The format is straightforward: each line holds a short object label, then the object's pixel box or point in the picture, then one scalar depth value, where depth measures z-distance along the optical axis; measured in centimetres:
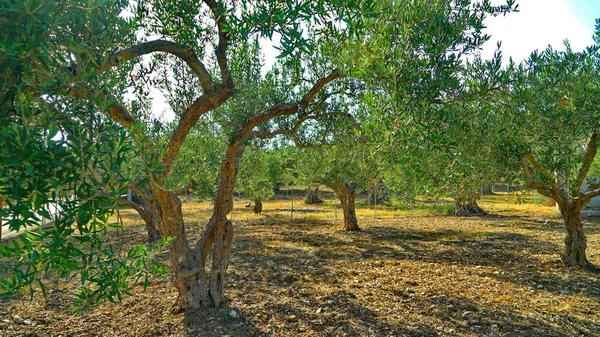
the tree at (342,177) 1567
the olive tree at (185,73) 245
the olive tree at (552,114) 462
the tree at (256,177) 1996
